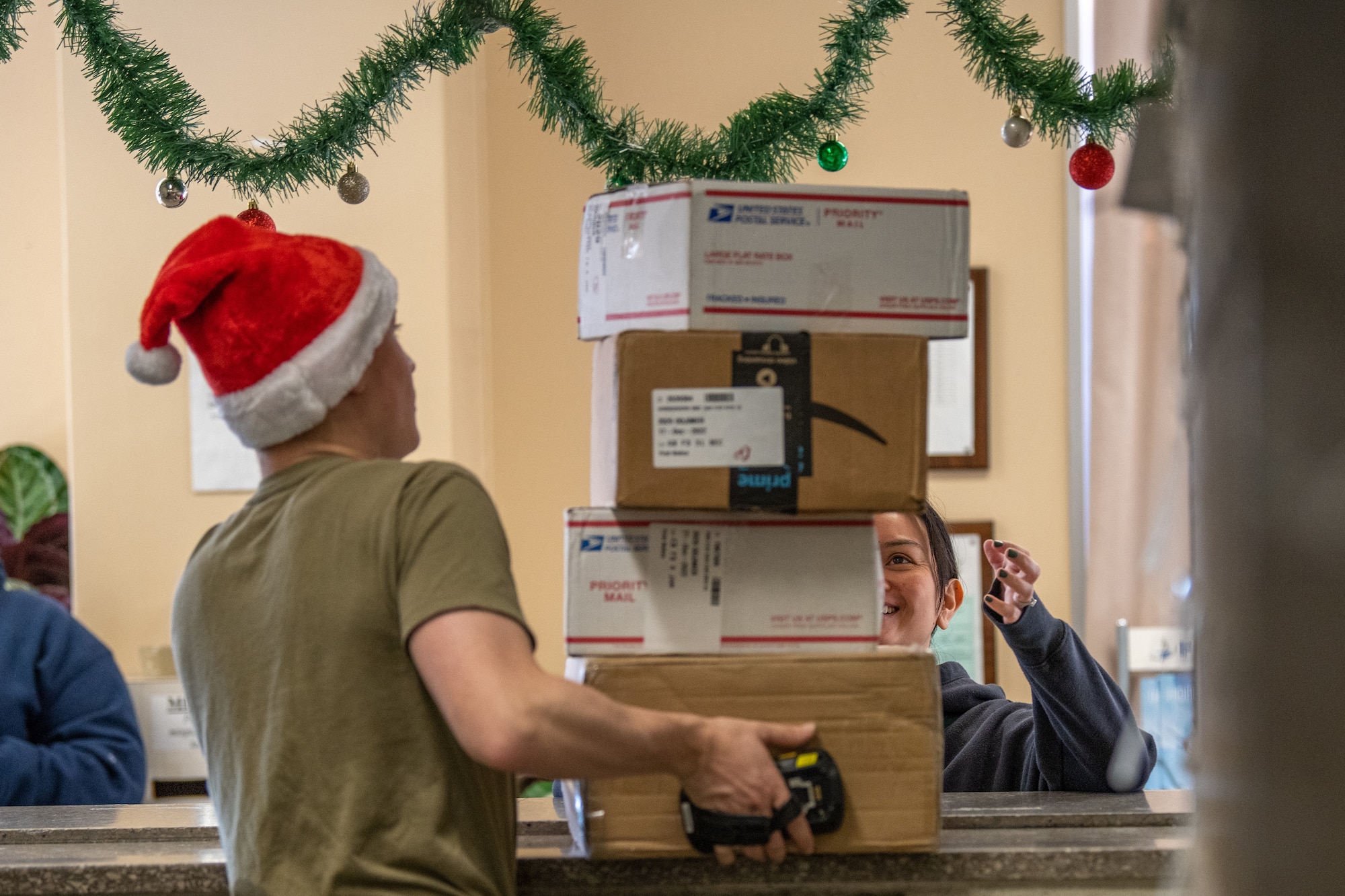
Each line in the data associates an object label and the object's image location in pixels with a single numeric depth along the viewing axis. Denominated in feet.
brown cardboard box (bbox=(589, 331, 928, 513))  10.49
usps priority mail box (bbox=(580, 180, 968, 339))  10.61
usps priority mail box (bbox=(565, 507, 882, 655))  10.73
